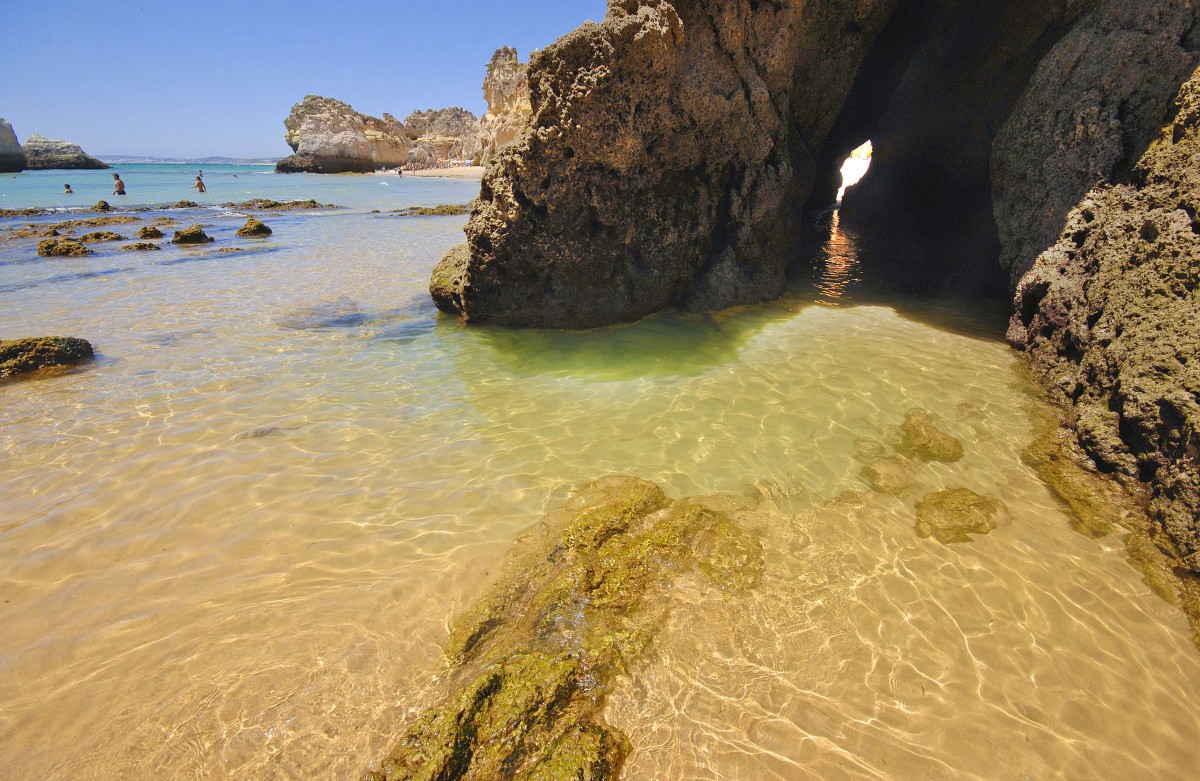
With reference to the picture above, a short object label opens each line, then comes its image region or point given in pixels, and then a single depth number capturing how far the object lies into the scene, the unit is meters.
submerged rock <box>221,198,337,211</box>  27.59
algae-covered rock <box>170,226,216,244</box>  16.05
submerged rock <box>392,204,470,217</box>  23.83
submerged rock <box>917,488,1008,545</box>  3.71
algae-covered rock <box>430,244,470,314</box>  8.23
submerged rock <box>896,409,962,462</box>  4.56
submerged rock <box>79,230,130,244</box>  16.33
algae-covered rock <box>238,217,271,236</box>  17.67
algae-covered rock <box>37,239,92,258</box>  14.09
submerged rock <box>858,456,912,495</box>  4.17
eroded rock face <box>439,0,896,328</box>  6.59
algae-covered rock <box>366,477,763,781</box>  2.24
